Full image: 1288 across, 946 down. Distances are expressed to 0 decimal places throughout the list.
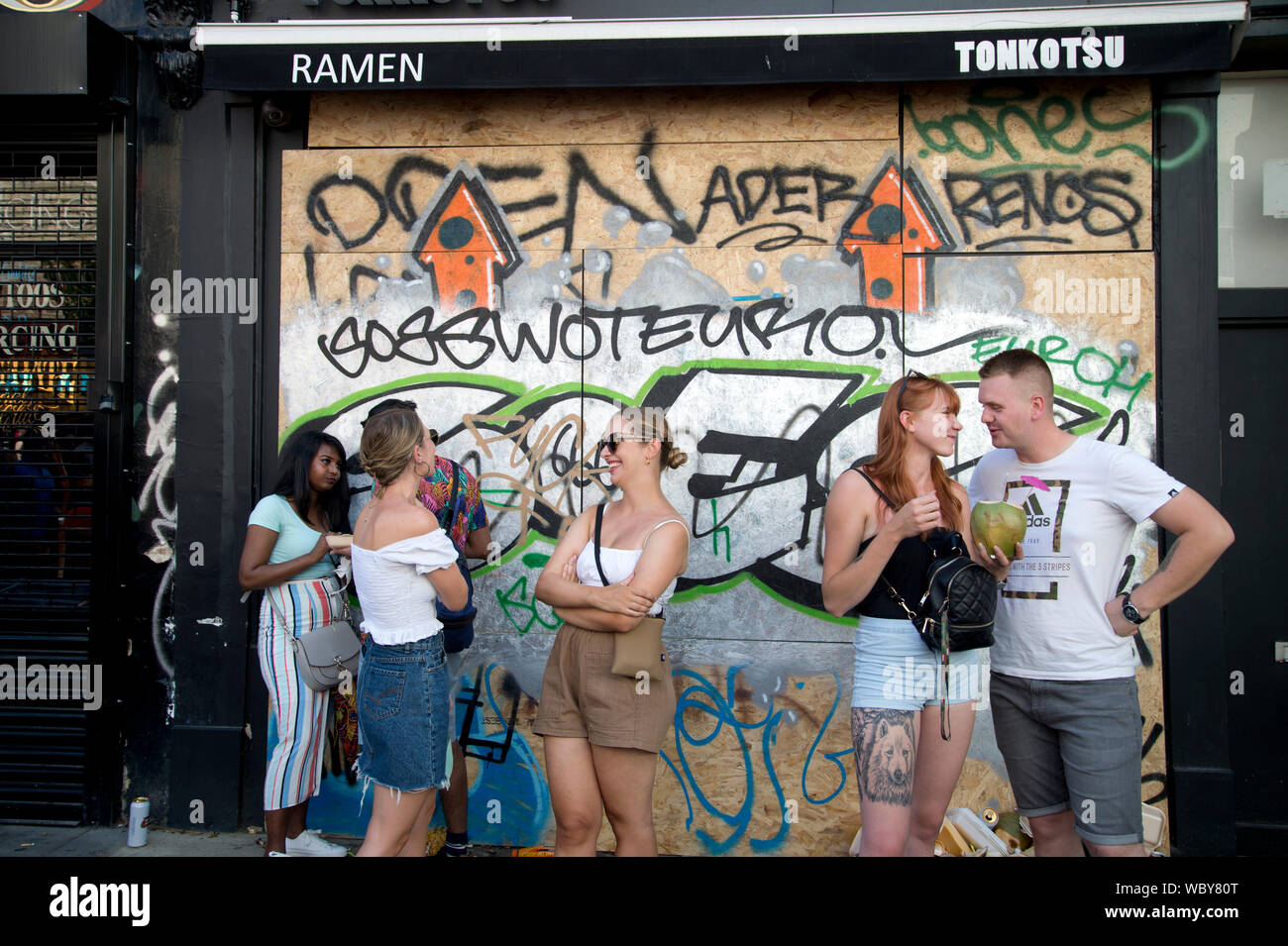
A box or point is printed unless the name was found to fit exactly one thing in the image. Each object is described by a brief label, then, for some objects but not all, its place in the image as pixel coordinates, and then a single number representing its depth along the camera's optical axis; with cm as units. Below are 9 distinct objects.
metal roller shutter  491
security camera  487
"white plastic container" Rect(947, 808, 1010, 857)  402
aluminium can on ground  454
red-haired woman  299
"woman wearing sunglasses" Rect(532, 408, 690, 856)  313
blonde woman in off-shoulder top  317
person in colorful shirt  408
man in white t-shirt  295
